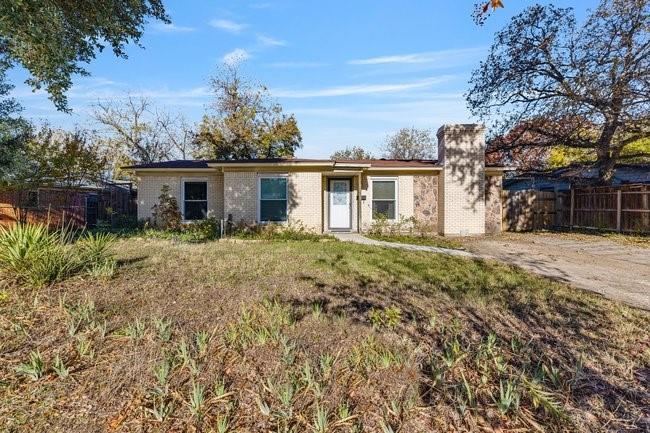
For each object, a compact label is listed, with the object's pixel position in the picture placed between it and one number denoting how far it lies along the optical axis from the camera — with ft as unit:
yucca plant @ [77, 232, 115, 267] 17.77
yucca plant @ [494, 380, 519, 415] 8.79
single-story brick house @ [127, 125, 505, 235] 46.65
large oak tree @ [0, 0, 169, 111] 22.85
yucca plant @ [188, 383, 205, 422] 8.65
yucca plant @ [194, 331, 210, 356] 10.95
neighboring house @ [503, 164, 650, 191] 56.70
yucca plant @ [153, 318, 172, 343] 11.45
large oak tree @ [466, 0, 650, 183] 43.98
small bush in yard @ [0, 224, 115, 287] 15.12
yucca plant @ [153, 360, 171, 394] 9.41
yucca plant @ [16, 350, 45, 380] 9.72
